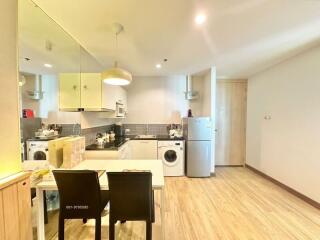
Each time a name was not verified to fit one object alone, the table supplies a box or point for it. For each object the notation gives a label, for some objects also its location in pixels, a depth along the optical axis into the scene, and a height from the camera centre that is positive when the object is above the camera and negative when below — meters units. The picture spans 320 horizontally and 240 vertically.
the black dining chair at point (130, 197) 1.63 -0.73
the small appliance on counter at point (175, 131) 4.78 -0.39
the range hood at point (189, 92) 5.00 +0.64
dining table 1.76 -0.62
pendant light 2.20 +0.49
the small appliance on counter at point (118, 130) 4.86 -0.36
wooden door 5.27 -0.17
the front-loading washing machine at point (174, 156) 4.42 -0.94
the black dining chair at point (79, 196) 1.66 -0.73
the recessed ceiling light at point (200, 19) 2.03 +1.07
